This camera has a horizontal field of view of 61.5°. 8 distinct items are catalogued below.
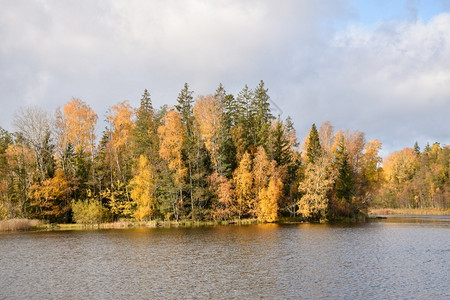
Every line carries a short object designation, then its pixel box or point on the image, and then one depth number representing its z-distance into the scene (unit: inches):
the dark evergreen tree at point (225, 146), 2842.0
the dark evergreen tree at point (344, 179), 3036.4
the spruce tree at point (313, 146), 3013.8
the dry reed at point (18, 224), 2554.1
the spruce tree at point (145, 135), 2992.1
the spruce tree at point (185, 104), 3304.6
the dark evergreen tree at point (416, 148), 6087.6
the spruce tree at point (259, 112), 3270.4
